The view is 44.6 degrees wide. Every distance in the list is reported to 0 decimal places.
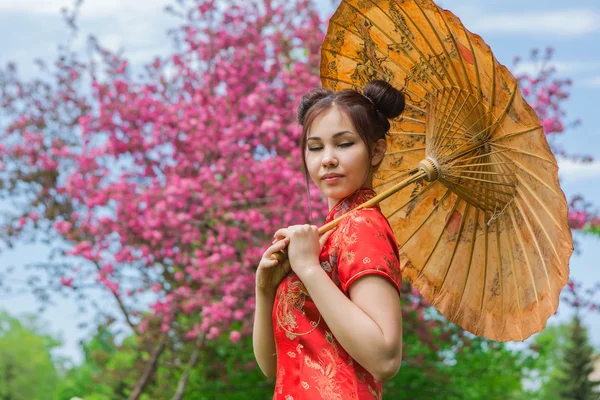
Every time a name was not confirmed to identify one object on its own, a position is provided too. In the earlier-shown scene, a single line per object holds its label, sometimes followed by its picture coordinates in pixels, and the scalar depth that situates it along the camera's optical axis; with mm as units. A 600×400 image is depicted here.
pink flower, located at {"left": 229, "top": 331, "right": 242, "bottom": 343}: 6273
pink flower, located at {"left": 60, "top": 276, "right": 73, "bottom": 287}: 7461
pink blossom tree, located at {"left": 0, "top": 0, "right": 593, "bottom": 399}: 6676
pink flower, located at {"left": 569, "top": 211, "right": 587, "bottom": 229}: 7207
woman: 1829
